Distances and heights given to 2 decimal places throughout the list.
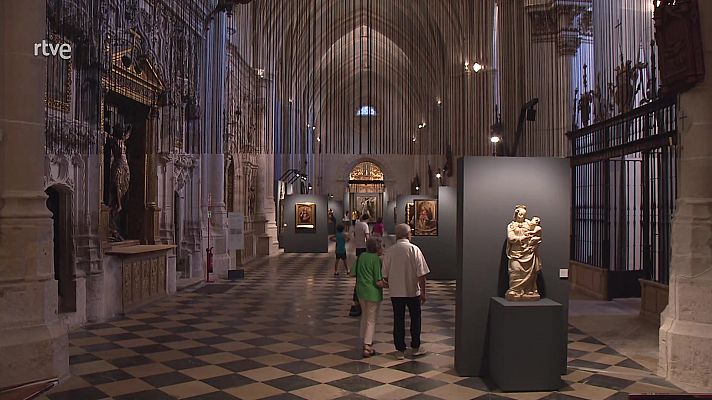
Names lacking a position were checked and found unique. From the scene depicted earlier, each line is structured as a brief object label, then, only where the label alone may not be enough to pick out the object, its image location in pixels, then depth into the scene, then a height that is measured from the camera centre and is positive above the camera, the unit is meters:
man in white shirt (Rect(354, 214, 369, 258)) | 13.73 -0.62
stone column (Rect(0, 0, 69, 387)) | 5.76 -0.03
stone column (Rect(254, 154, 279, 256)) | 23.14 -0.18
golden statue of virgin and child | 5.85 -0.50
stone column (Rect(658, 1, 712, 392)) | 5.88 -0.53
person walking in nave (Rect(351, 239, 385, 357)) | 6.90 -0.95
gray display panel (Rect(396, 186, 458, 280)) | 14.70 -1.05
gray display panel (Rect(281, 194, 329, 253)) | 23.58 -1.00
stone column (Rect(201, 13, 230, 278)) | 15.86 +1.23
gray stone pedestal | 5.67 -1.29
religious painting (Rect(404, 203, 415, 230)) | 16.92 -0.19
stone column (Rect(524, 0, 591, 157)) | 13.45 +3.15
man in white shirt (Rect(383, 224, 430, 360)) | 6.77 -0.76
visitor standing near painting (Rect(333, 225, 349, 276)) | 14.99 -0.99
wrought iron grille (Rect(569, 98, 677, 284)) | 9.48 +0.25
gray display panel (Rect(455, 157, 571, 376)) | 6.13 -0.10
